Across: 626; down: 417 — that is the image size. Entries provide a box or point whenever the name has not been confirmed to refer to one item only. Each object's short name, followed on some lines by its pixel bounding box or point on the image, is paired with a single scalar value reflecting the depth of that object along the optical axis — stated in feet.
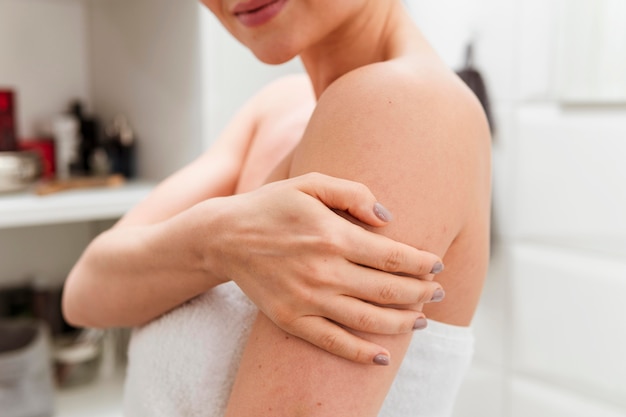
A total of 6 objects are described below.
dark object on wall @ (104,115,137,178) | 4.64
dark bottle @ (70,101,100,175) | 4.71
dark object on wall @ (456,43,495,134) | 3.70
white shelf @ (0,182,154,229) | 3.59
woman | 1.41
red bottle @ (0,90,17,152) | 4.26
